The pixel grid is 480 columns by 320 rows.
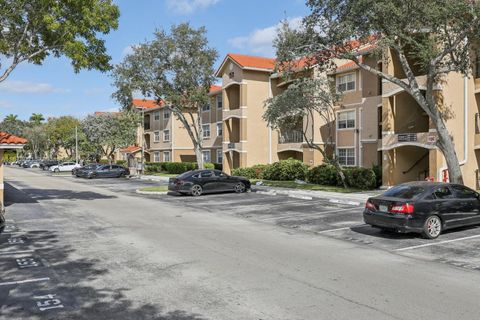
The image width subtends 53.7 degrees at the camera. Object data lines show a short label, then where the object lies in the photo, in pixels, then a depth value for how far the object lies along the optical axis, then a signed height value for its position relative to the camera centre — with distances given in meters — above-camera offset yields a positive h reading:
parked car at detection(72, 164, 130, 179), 46.47 -0.95
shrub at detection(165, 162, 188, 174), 49.00 -0.73
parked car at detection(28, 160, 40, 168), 82.75 -0.18
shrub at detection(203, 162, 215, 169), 46.34 -0.60
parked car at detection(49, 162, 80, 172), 61.69 -0.58
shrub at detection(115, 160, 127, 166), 71.43 -0.12
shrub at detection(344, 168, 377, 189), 26.91 -1.24
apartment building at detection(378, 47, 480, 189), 24.36 +1.32
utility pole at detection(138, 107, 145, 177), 50.38 -0.79
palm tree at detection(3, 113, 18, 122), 124.47 +12.01
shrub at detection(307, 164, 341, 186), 29.95 -1.18
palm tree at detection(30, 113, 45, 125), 116.44 +11.14
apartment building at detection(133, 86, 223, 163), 48.34 +3.00
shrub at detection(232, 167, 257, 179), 38.75 -1.11
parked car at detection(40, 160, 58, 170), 69.16 -0.20
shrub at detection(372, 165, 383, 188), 27.62 -1.11
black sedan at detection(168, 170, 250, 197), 25.36 -1.27
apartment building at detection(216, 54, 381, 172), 31.25 +2.76
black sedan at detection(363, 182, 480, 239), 12.09 -1.41
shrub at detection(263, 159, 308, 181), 33.81 -0.89
